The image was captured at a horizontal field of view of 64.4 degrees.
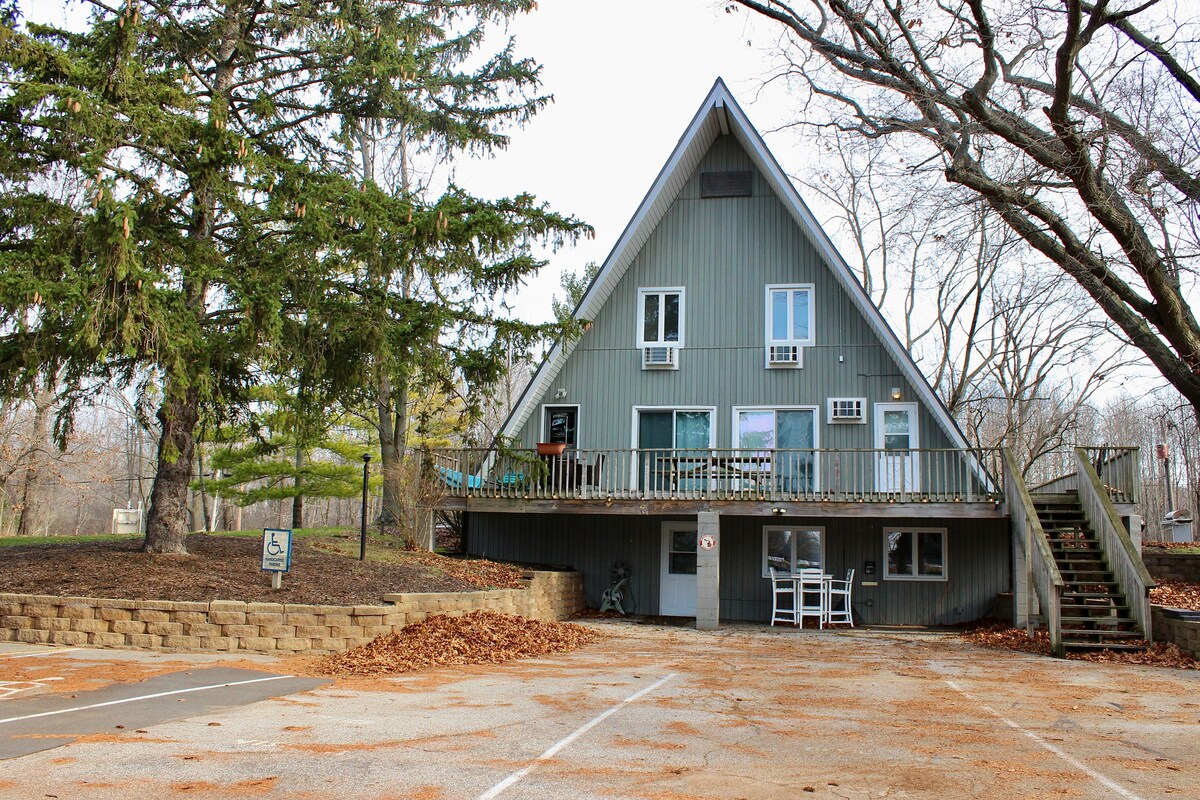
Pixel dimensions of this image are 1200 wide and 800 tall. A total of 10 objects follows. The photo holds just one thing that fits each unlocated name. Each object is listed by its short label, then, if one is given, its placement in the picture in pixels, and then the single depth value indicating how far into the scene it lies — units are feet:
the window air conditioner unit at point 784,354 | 63.26
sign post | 40.06
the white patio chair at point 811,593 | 57.47
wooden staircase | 42.63
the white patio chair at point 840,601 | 58.34
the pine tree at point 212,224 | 34.50
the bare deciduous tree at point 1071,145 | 41.78
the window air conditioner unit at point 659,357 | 65.05
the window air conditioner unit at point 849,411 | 61.90
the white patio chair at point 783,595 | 58.54
